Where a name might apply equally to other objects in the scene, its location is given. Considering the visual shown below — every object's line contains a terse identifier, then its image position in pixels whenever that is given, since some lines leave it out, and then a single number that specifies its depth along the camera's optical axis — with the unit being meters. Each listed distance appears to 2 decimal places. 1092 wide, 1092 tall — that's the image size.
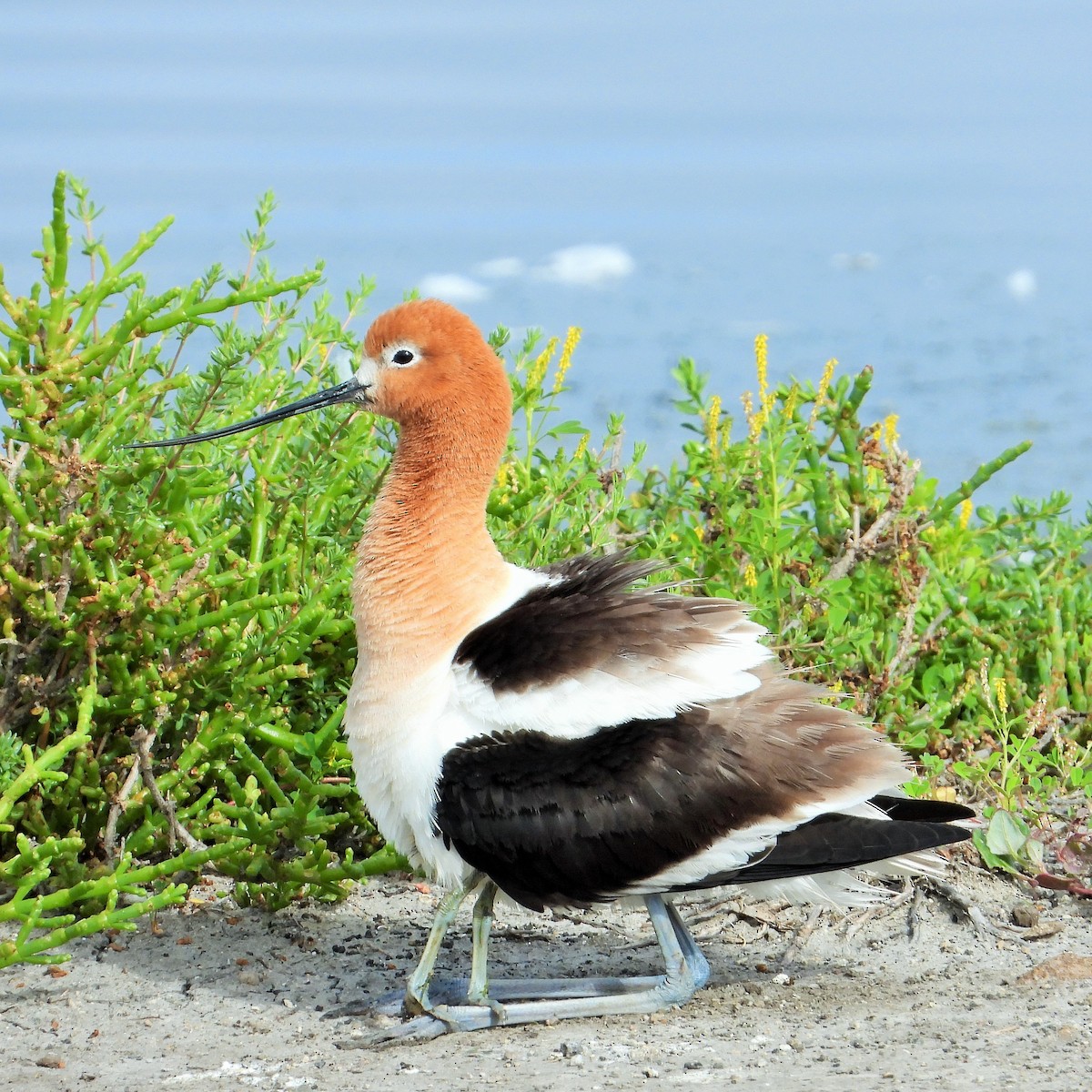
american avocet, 7.96
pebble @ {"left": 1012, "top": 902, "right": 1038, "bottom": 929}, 9.60
